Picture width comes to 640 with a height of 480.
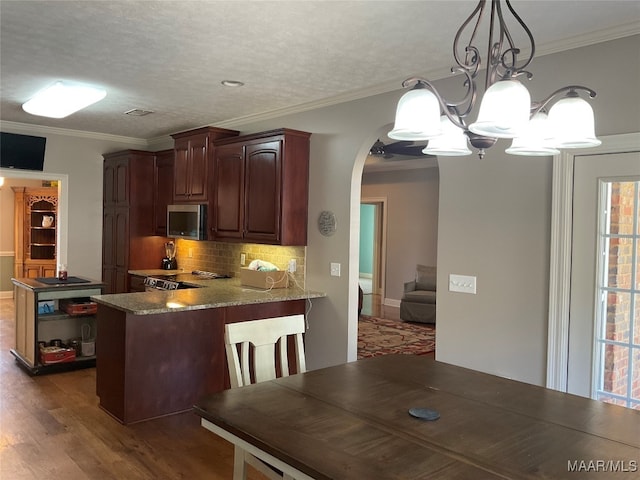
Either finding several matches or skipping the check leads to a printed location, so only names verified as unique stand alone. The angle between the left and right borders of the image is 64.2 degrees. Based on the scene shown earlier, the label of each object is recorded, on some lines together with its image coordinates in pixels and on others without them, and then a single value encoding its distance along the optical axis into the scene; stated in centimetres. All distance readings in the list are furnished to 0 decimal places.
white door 285
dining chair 222
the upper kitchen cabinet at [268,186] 455
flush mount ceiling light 430
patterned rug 601
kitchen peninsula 363
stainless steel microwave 536
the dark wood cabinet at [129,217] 639
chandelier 155
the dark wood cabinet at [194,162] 525
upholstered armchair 767
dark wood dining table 142
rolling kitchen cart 477
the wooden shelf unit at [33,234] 911
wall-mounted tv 597
